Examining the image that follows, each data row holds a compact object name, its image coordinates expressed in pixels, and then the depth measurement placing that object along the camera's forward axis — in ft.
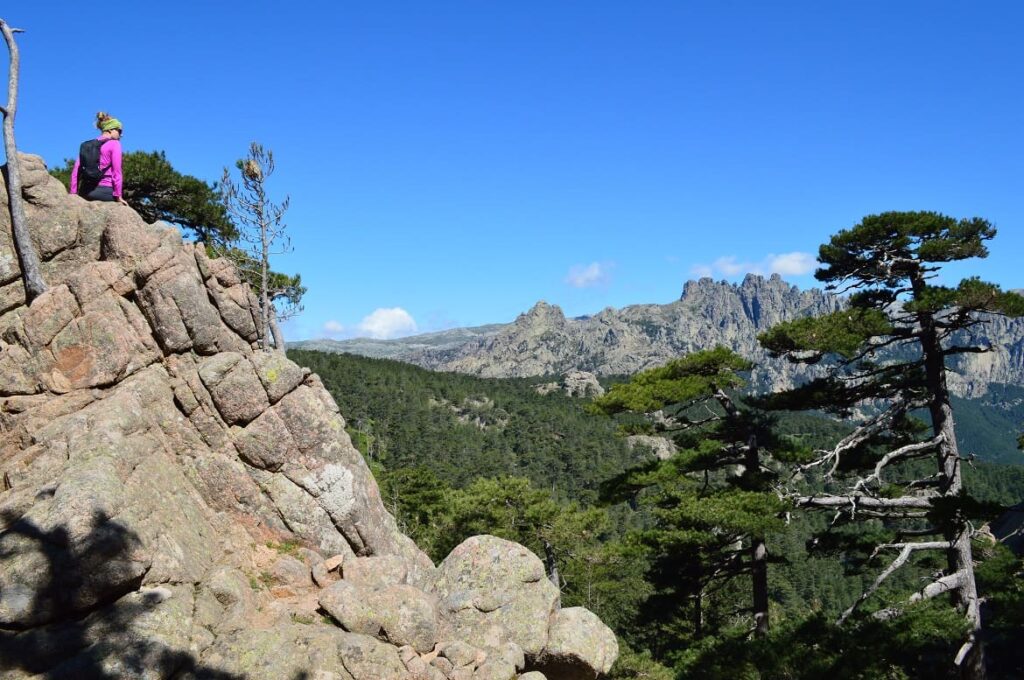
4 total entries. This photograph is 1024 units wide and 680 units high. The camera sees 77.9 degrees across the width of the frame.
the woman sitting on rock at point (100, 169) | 42.19
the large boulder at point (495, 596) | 39.81
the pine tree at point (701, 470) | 45.75
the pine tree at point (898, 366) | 39.78
